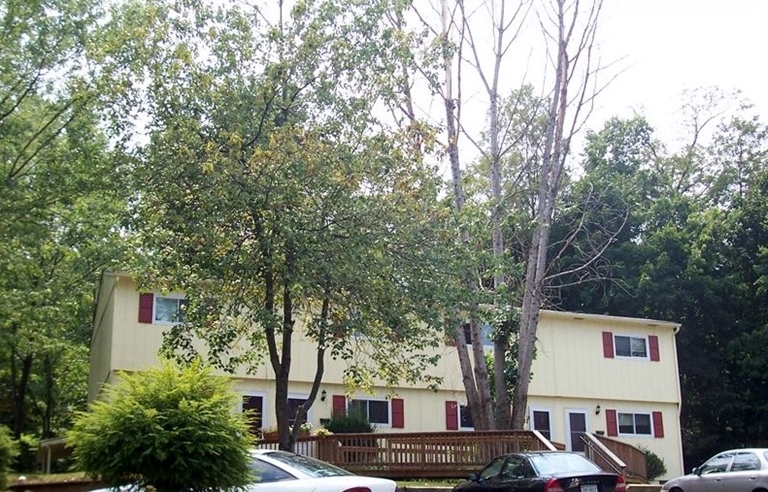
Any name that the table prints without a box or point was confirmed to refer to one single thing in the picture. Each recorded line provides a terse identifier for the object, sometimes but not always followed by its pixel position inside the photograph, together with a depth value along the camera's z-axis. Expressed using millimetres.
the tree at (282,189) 16547
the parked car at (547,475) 14461
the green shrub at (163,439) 10641
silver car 18391
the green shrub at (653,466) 29922
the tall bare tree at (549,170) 24359
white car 11133
